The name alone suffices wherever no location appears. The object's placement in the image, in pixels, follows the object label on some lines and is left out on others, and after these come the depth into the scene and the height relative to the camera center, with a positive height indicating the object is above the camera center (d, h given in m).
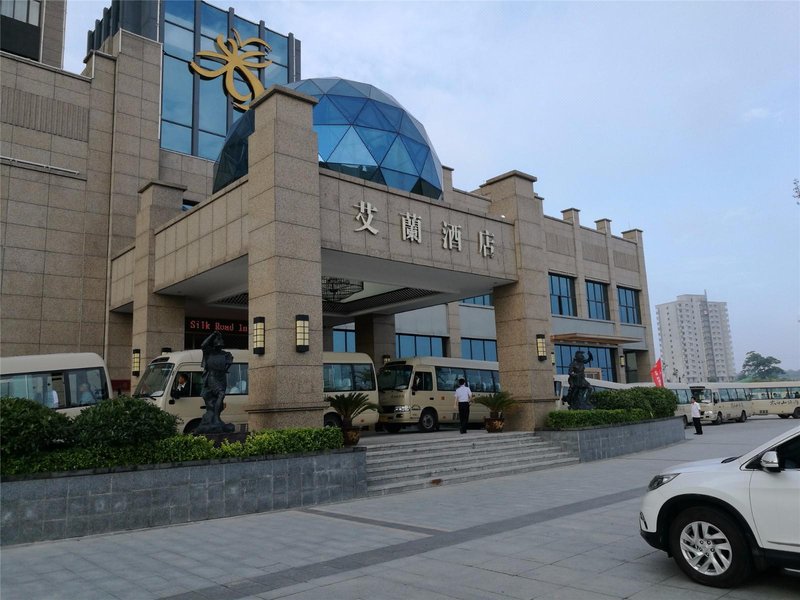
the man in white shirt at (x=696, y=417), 25.53 -1.19
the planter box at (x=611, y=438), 16.88 -1.39
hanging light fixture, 18.88 +3.65
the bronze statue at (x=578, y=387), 19.08 +0.20
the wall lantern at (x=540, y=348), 18.22 +1.39
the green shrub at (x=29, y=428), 8.62 -0.24
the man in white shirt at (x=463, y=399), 18.50 -0.06
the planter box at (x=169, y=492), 8.52 -1.38
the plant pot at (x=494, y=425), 17.56 -0.84
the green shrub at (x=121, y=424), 9.44 -0.24
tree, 130.25 +4.38
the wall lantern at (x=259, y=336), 12.58 +1.41
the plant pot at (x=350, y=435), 13.50 -0.76
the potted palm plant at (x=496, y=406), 17.50 -0.30
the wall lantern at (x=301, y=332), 12.50 +1.45
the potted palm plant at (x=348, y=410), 13.45 -0.20
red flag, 31.15 +0.80
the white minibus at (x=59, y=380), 14.41 +0.77
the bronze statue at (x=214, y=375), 11.93 +0.60
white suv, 5.27 -1.16
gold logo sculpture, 25.86 +14.75
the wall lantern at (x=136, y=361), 17.80 +1.37
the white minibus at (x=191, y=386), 15.52 +0.53
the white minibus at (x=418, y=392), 21.14 +0.24
